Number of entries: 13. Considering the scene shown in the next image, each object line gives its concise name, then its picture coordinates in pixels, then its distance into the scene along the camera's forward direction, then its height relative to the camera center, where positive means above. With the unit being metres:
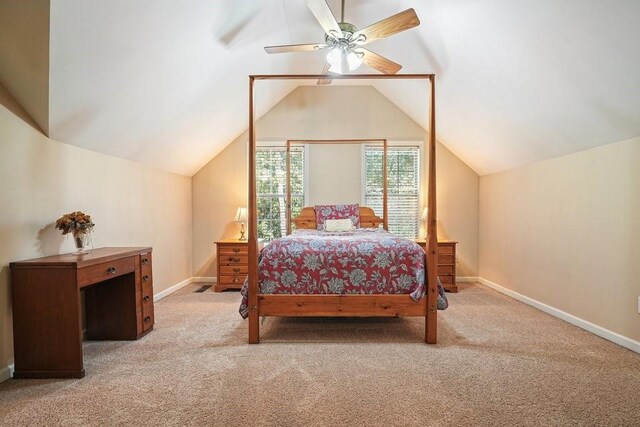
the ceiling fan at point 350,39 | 2.28 +1.33
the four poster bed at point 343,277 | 2.61 -0.59
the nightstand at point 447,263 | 4.40 -0.78
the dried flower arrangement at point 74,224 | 2.36 -0.10
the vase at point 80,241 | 2.44 -0.24
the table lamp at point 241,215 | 4.65 -0.10
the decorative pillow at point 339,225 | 4.38 -0.24
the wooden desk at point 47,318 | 2.07 -0.69
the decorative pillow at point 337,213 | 4.57 -0.09
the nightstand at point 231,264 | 4.43 -0.77
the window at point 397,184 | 5.05 +0.36
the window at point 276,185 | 5.09 +0.37
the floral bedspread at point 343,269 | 2.68 -0.52
